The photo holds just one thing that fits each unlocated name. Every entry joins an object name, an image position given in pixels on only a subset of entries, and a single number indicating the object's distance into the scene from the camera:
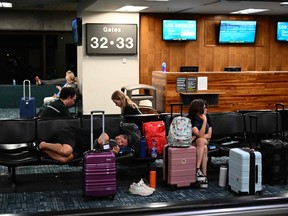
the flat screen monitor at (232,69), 11.77
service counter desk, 10.69
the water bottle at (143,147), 5.68
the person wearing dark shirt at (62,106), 6.12
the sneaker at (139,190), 5.10
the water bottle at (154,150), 5.71
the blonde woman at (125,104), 6.43
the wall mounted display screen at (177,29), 11.85
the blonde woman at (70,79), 11.62
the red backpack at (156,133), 5.80
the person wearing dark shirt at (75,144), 5.37
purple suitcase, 4.86
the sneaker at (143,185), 5.17
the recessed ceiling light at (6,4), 12.50
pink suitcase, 5.27
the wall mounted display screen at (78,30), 11.41
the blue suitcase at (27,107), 10.53
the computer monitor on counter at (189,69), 11.55
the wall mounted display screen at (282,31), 12.64
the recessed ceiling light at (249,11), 11.41
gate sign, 11.38
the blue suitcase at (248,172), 5.09
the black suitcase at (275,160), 5.43
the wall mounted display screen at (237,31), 12.22
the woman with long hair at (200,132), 5.66
